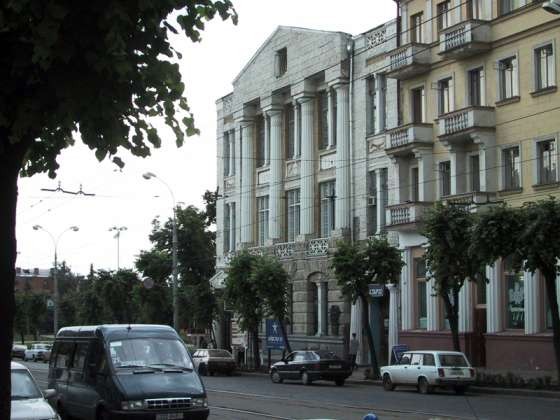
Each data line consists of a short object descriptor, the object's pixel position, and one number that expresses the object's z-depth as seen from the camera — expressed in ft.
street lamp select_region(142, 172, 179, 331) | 168.76
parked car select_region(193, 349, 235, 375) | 152.46
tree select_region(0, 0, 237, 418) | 20.98
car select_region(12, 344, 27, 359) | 256.60
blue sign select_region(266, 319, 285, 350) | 157.31
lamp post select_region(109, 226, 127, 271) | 261.20
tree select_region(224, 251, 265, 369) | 156.56
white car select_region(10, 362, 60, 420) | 42.11
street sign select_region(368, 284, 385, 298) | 122.62
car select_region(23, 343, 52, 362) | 243.60
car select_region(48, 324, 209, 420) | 47.93
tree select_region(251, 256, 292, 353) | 152.56
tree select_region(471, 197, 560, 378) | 92.63
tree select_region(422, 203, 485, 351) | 105.91
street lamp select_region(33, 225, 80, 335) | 239.30
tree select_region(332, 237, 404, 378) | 124.77
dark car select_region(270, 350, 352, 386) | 120.67
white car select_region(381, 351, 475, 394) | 96.94
